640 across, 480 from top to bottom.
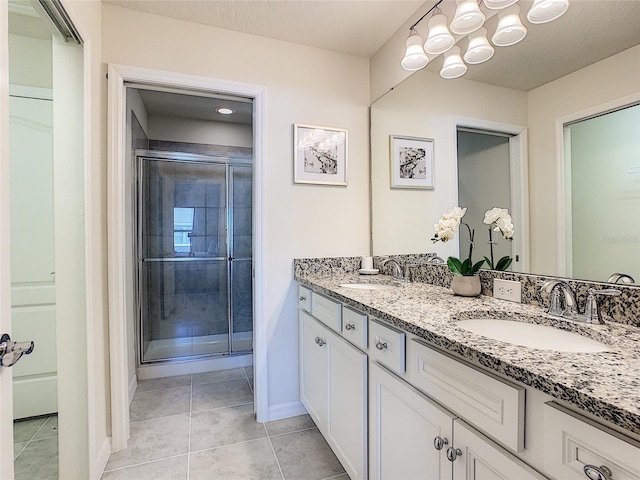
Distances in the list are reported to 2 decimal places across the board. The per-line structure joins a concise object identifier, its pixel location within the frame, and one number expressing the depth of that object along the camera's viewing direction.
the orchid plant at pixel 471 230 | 1.43
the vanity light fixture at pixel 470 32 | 1.29
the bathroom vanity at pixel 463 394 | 0.58
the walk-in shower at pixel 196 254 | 3.17
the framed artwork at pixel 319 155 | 2.17
